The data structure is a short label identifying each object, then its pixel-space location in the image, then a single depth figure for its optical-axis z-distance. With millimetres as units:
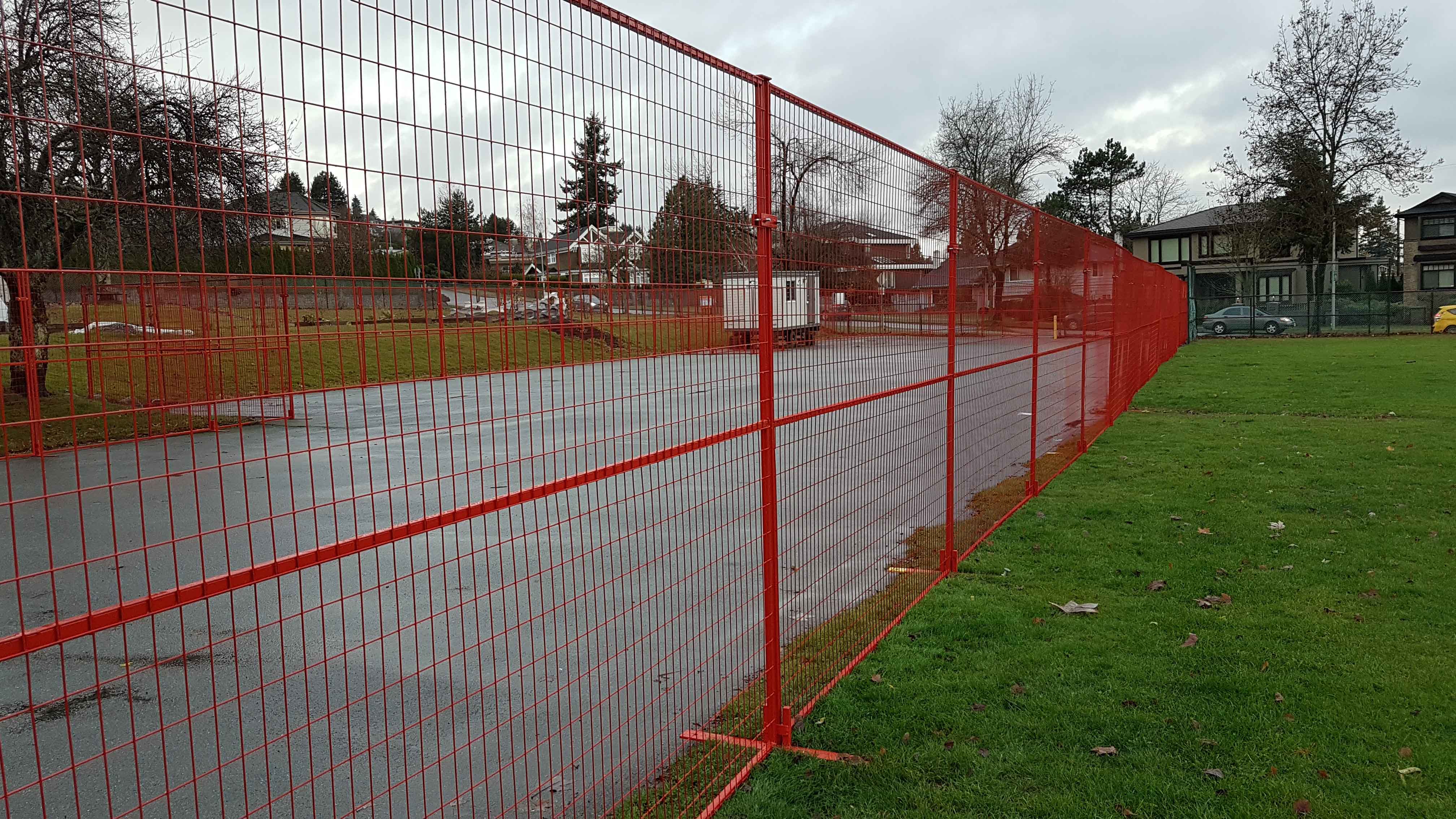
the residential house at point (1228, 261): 45875
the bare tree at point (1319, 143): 42844
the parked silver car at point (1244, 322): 38938
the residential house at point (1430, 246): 51750
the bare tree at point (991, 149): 50344
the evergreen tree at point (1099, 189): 72812
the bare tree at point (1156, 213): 73375
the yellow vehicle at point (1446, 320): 34219
